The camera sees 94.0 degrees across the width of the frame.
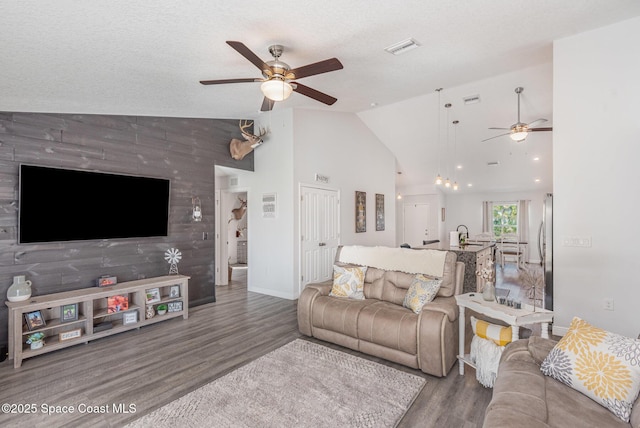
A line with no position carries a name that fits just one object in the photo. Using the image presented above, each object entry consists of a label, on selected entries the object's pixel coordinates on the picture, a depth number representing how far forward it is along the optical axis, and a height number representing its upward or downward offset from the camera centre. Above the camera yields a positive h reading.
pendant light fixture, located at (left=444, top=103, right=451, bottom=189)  5.82 +1.70
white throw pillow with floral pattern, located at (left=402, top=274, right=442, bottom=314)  2.96 -0.78
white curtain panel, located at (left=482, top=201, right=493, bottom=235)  11.24 -0.03
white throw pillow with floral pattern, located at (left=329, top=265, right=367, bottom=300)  3.57 -0.81
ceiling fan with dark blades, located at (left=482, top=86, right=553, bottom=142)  4.83 +1.40
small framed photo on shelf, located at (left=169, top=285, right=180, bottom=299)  4.32 -1.09
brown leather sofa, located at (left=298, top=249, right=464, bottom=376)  2.65 -1.04
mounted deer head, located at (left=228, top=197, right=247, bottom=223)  8.52 +0.18
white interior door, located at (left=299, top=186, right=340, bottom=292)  5.49 -0.31
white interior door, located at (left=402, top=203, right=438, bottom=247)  11.26 -0.27
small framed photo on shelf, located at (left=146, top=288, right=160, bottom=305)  4.02 -1.07
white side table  2.26 -0.77
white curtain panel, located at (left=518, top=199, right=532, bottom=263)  10.57 -0.17
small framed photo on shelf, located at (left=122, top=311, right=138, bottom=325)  3.77 -1.29
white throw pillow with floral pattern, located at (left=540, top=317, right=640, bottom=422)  1.47 -0.80
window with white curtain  10.88 -0.03
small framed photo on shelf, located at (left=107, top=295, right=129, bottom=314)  3.66 -1.09
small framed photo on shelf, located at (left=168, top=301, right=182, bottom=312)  4.23 -1.28
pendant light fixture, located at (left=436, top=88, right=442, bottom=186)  5.70 +1.84
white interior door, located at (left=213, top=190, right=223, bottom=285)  6.20 -0.60
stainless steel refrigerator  3.68 -0.43
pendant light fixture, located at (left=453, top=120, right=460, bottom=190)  6.47 +1.81
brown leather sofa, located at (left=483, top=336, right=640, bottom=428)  1.37 -0.94
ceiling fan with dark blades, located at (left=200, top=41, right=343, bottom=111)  2.54 +1.28
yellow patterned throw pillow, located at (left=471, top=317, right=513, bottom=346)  2.44 -0.98
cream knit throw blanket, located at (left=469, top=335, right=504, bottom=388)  2.44 -1.20
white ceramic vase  3.09 -0.77
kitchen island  5.04 -0.82
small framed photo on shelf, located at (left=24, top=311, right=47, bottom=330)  3.10 -1.09
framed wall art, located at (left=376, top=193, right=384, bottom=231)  7.71 +0.11
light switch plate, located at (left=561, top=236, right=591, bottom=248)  3.39 -0.29
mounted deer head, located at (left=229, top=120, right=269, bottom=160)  5.25 +1.28
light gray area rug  2.11 -1.44
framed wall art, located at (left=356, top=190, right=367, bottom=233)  6.90 +0.10
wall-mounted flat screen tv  3.31 +0.14
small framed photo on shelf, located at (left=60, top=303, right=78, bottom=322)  3.32 -1.08
